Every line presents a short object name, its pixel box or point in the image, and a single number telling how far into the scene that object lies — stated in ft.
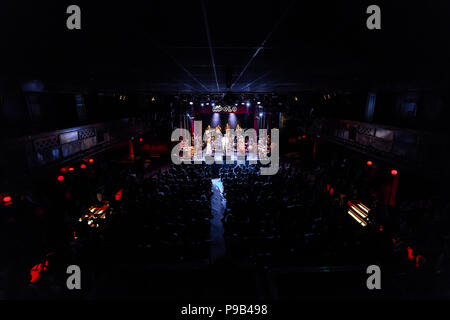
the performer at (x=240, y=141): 70.85
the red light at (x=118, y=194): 40.07
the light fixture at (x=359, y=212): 31.59
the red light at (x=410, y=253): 22.58
